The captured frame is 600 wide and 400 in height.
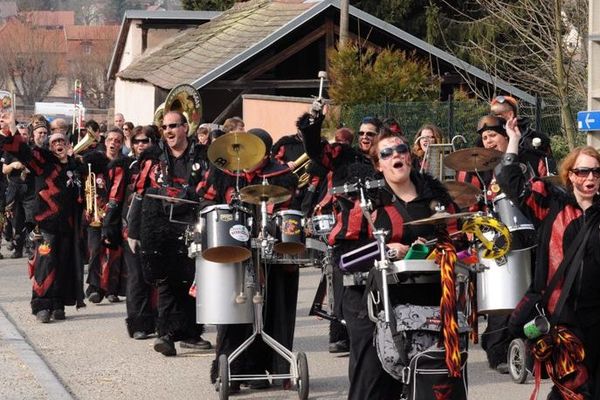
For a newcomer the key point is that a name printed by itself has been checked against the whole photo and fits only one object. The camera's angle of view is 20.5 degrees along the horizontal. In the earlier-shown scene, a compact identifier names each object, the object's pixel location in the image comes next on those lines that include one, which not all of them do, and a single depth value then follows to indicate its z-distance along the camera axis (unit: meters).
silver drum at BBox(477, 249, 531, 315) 9.78
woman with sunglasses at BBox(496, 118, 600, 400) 7.87
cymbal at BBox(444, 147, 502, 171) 10.69
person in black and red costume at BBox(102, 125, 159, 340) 14.03
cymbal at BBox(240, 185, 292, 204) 10.35
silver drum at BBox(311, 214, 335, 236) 9.95
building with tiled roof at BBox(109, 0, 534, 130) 33.43
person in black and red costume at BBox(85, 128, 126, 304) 17.05
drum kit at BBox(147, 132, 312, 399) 10.40
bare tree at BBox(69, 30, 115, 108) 102.24
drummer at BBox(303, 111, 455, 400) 7.92
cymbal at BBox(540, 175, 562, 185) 8.79
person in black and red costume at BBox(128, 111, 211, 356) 12.48
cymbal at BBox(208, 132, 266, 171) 10.50
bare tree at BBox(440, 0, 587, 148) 21.56
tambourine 7.99
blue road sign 14.10
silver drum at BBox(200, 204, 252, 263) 10.30
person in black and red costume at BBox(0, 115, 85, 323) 15.77
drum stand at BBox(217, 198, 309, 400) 10.44
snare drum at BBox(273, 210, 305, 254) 10.62
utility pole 29.13
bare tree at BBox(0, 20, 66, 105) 102.80
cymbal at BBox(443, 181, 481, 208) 8.74
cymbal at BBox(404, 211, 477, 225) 7.50
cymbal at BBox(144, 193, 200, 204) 11.49
